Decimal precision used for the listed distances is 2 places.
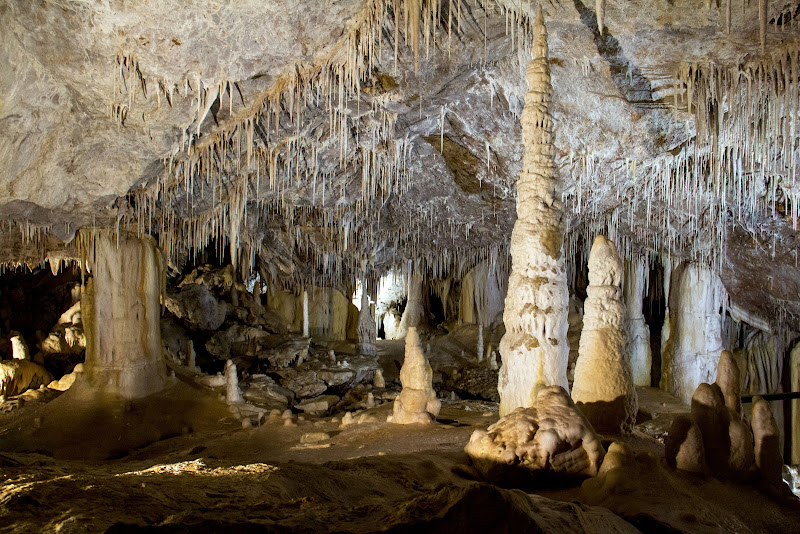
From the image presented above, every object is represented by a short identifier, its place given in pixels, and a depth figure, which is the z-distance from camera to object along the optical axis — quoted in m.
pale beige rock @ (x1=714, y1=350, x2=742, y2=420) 5.24
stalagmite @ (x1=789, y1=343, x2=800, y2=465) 14.92
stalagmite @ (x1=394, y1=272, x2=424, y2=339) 24.61
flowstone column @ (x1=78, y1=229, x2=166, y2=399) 11.10
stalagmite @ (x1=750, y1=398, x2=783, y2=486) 4.68
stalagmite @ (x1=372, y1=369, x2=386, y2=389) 16.16
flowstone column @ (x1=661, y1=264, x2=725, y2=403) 15.12
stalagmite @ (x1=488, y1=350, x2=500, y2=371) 19.14
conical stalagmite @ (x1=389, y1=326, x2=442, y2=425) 9.38
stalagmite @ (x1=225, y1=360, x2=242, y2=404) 12.12
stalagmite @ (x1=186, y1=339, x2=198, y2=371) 16.31
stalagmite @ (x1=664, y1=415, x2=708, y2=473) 4.61
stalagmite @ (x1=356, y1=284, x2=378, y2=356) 21.23
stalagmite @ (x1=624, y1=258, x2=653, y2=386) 16.53
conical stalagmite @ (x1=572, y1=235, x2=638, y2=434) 6.60
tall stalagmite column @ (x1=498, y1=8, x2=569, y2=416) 7.30
